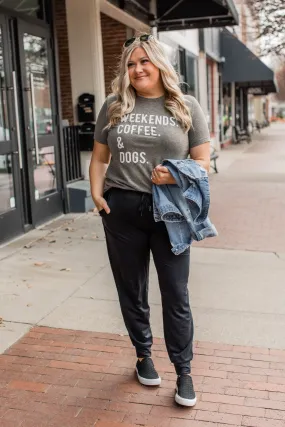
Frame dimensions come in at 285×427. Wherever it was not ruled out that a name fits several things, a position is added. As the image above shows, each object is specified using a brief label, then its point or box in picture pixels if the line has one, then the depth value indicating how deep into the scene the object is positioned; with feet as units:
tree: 36.14
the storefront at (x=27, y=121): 22.07
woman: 9.71
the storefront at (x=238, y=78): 70.13
